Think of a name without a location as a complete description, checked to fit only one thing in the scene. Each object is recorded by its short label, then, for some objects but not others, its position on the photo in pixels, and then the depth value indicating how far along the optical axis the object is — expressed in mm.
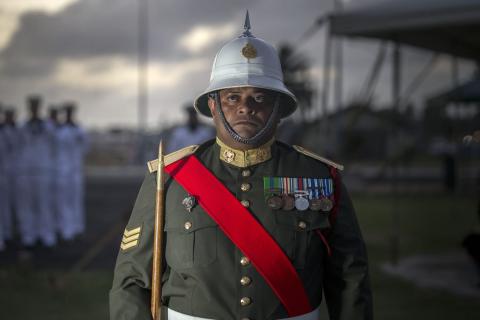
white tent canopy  7078
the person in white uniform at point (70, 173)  11070
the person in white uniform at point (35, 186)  10773
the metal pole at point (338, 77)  9906
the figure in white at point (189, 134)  10164
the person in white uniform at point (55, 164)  10938
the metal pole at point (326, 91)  8328
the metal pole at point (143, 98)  29091
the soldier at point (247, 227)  2564
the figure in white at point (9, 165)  10883
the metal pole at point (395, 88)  8750
